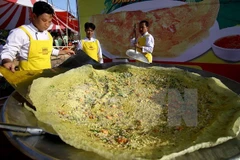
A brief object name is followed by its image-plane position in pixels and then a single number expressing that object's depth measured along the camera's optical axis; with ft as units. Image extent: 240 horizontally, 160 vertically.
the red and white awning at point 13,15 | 29.90
